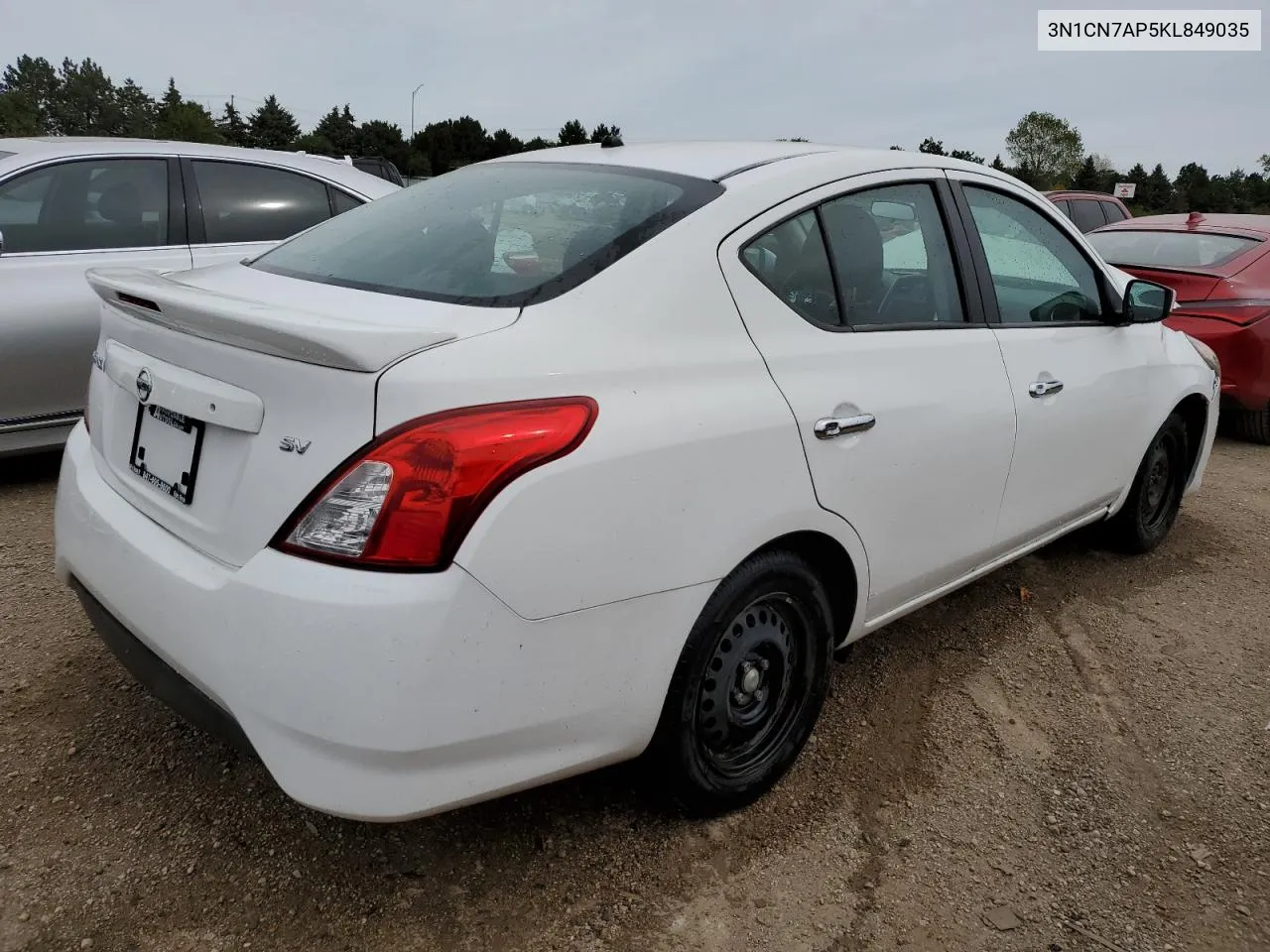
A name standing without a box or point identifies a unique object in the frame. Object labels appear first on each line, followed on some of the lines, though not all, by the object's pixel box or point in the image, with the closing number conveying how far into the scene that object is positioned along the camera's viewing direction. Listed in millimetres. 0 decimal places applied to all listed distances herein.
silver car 4062
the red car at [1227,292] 6043
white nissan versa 1587
